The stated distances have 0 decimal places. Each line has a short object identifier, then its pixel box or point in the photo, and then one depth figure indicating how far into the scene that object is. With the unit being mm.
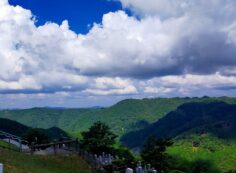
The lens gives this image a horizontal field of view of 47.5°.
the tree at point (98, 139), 38138
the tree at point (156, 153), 33216
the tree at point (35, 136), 43629
